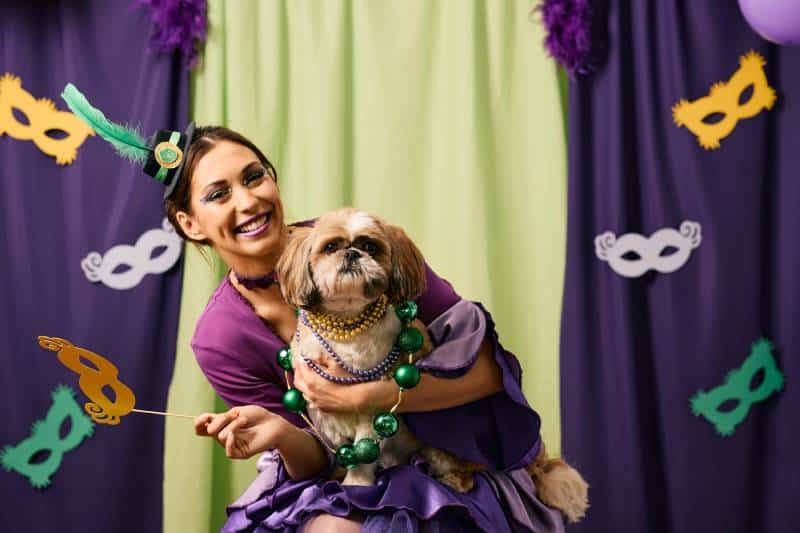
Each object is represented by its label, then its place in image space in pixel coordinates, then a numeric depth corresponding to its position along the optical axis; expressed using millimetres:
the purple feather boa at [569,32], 2799
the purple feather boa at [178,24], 2885
